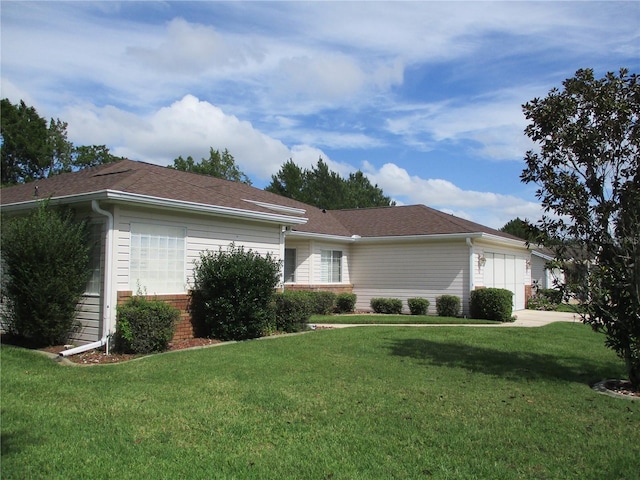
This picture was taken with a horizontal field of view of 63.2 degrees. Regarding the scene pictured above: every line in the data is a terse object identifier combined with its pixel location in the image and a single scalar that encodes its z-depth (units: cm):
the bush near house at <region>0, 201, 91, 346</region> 999
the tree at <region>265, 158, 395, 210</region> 5322
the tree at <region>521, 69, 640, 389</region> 781
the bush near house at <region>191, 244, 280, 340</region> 1173
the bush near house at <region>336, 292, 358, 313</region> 2027
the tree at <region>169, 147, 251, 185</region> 5499
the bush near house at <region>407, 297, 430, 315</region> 1961
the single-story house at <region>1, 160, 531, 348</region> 1055
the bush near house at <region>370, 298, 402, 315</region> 2027
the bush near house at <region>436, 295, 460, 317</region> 1908
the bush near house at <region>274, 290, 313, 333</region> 1323
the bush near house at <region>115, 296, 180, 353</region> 982
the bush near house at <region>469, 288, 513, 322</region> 1812
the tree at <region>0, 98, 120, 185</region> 3700
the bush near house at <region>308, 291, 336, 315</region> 1886
